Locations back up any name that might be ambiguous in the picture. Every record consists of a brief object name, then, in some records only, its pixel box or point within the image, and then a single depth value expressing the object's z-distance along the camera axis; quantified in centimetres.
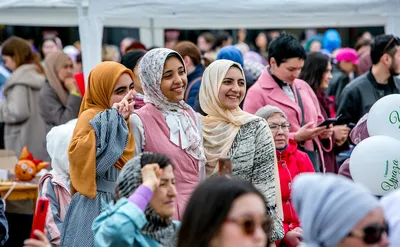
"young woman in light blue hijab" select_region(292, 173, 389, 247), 661
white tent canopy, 1535
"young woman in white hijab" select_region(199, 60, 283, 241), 1128
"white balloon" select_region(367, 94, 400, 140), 1229
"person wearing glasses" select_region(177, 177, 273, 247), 655
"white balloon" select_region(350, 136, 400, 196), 1174
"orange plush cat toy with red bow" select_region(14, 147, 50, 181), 1561
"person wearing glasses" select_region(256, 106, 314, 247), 1199
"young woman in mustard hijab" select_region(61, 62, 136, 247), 1043
